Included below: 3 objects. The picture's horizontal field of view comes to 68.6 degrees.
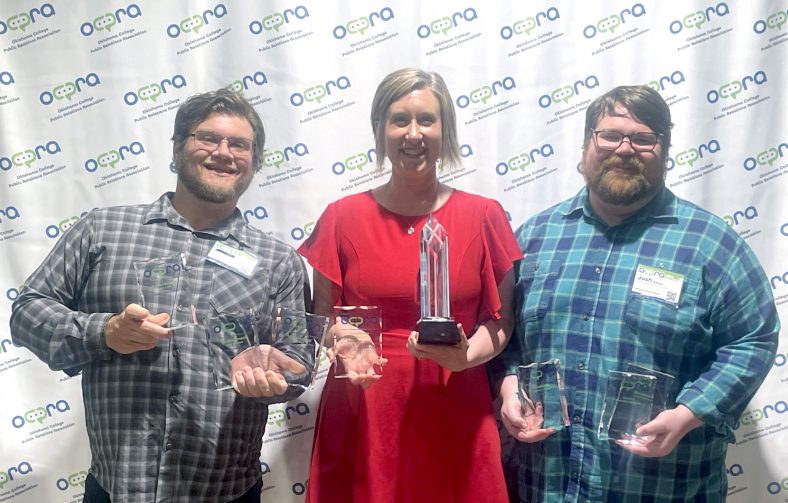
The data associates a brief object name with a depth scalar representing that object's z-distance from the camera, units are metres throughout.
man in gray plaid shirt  1.57
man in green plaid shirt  1.61
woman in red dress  1.64
